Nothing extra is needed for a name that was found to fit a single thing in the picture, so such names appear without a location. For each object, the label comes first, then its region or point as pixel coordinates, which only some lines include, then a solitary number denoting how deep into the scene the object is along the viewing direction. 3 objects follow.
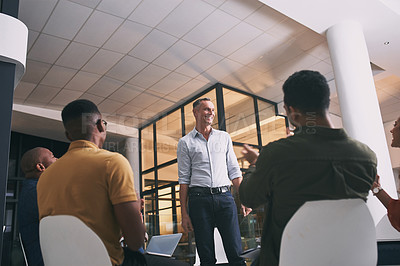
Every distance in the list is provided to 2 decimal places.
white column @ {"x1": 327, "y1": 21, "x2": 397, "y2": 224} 3.74
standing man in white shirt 2.01
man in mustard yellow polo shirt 1.05
